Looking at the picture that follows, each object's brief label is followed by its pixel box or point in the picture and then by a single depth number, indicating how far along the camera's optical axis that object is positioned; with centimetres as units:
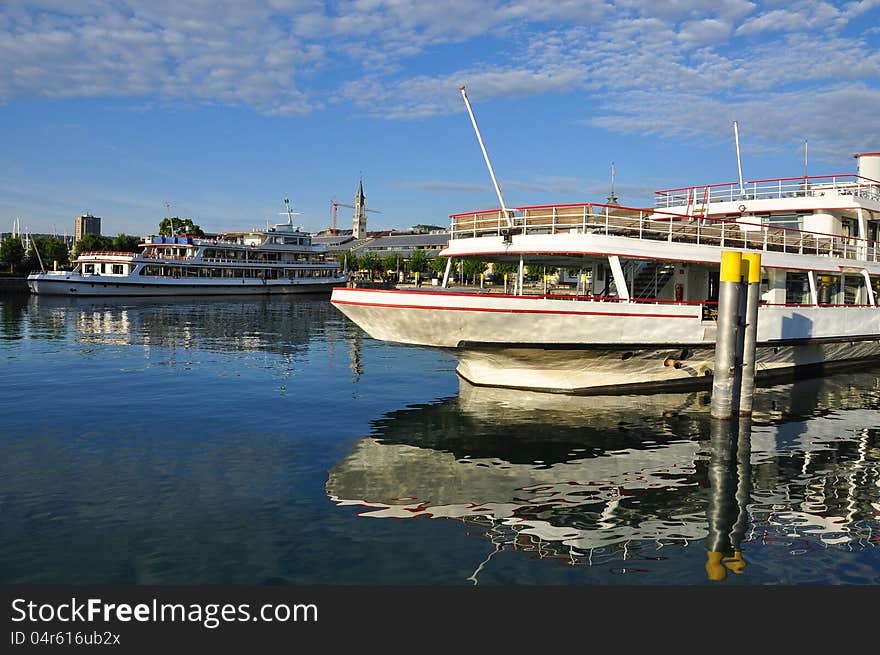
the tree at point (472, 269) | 10292
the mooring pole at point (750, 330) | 1675
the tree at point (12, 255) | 8942
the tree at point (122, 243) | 11081
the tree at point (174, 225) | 10619
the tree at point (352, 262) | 13812
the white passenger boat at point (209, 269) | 6994
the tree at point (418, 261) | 12494
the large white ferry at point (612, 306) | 1727
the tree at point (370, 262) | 13300
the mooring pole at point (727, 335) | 1609
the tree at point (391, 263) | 13715
